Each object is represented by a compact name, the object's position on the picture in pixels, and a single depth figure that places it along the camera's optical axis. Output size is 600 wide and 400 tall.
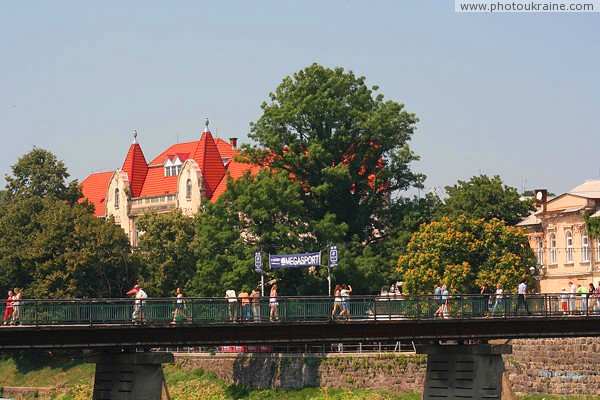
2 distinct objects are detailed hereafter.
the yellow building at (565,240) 107.75
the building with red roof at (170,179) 145.38
